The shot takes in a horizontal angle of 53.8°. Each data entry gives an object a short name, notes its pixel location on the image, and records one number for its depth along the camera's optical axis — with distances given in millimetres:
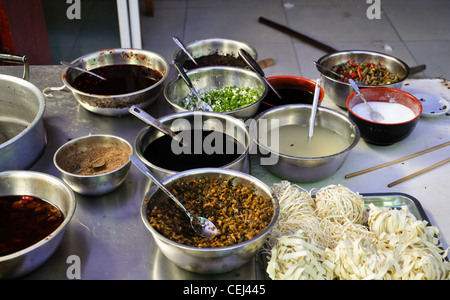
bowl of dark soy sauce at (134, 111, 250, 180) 1641
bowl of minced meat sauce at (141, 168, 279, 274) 1283
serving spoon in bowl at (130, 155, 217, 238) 1395
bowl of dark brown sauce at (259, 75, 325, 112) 2107
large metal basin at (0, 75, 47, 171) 1630
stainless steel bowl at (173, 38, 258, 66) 2424
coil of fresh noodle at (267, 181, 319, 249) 1484
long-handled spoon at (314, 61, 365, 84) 2150
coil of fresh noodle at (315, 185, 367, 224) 1542
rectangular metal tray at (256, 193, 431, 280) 1678
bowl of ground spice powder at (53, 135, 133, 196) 1590
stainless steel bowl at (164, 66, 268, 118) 2107
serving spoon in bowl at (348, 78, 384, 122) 1983
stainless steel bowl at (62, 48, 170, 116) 1977
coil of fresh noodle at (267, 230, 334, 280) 1306
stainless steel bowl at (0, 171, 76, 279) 1272
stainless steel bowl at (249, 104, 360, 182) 1681
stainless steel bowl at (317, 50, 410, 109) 2117
